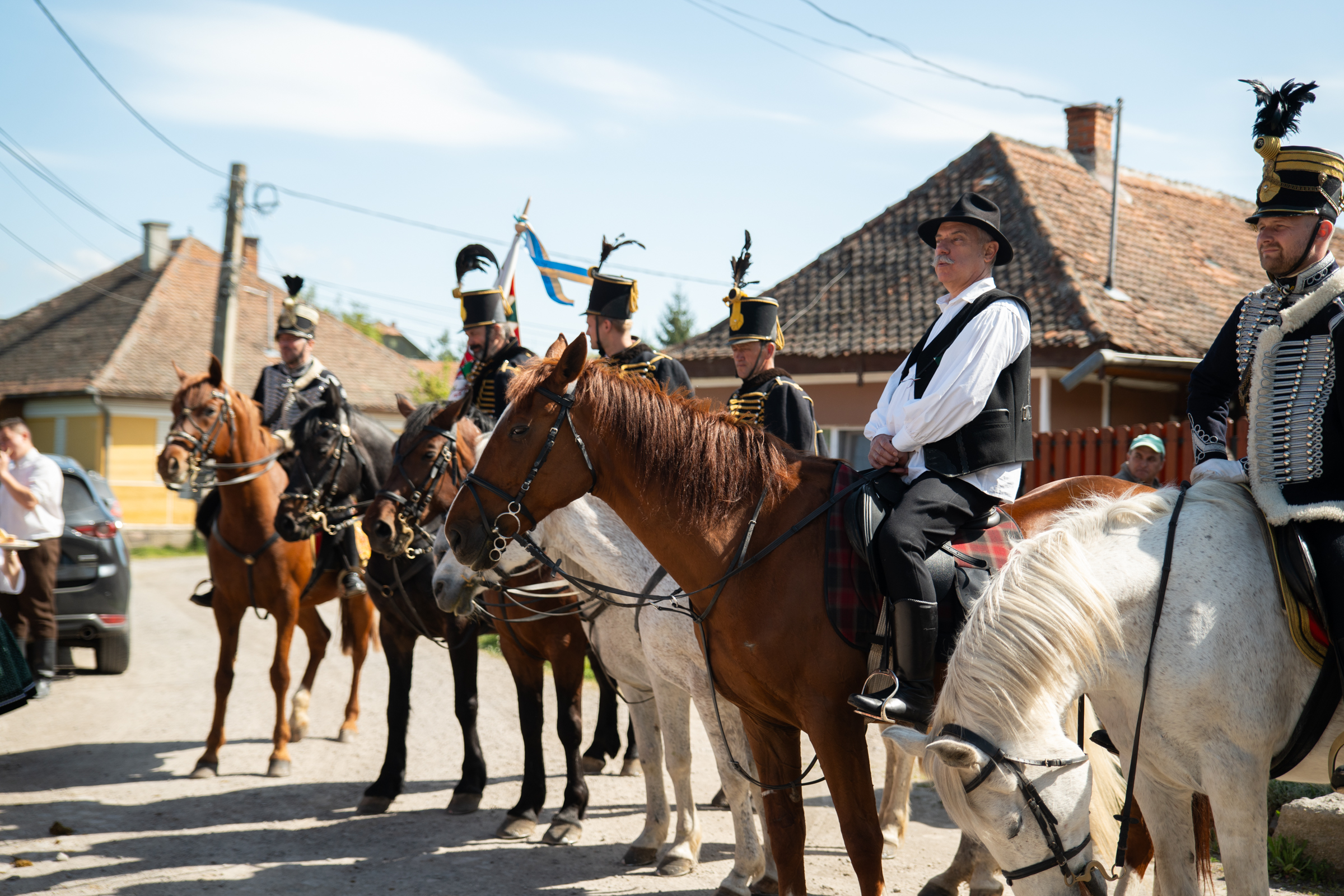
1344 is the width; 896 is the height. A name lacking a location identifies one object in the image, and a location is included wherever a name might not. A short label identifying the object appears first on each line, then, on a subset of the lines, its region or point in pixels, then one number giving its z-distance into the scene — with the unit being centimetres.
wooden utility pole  1906
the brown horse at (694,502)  366
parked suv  1016
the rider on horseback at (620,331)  595
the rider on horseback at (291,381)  819
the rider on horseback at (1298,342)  308
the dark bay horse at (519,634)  595
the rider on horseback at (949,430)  338
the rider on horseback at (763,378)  571
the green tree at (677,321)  5041
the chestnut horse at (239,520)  771
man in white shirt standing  845
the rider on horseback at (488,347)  693
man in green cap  817
